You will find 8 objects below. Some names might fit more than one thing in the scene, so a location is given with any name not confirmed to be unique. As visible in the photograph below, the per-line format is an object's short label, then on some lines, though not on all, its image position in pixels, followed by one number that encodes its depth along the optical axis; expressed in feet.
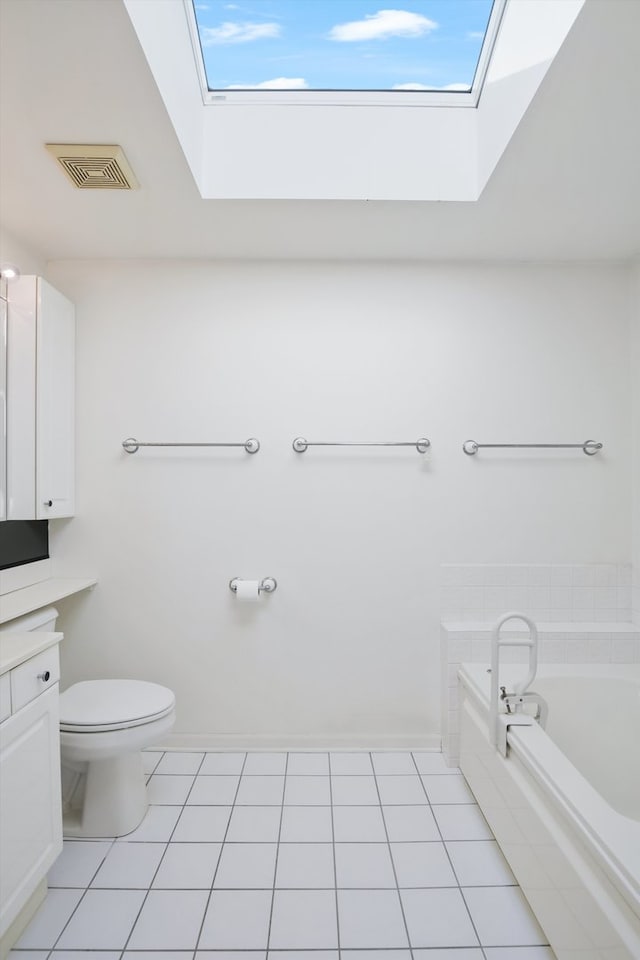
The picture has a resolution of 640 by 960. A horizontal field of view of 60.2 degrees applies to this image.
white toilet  6.16
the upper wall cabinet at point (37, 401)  6.91
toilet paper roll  7.96
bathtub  3.87
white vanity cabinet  4.59
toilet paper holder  8.09
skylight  6.00
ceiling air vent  5.56
